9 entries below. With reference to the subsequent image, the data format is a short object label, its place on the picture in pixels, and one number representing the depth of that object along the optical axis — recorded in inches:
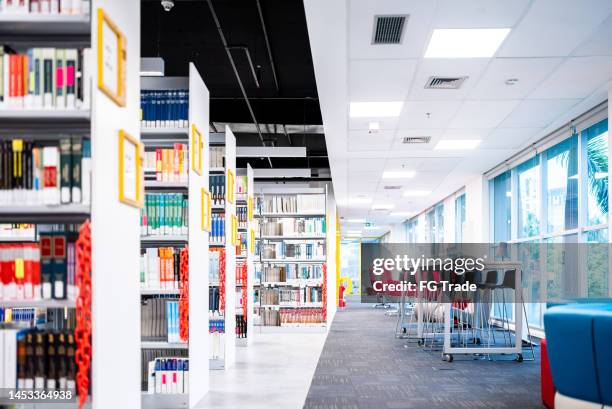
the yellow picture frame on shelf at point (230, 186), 291.7
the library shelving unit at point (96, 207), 112.8
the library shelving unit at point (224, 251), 284.7
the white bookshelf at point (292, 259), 456.4
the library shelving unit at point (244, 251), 369.1
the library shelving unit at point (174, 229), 201.9
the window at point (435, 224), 737.7
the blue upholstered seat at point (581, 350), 146.1
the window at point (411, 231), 948.1
